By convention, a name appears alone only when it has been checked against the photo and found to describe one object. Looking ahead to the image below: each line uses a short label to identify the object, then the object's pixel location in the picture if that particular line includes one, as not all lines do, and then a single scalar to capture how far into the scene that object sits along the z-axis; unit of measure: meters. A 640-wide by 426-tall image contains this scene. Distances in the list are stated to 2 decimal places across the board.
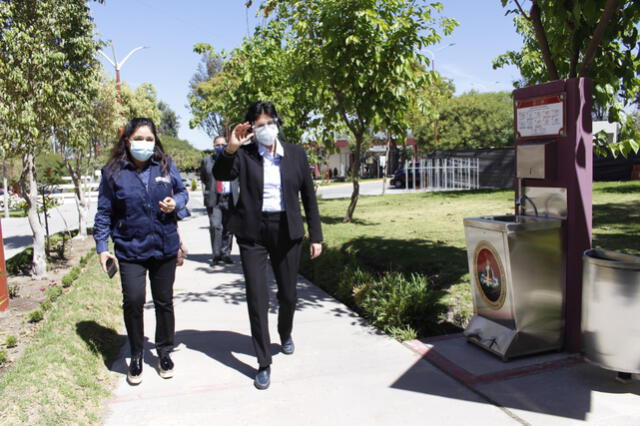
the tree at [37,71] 7.12
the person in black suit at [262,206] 4.21
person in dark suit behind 8.52
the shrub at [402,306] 5.25
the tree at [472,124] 48.53
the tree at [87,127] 8.94
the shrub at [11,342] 4.90
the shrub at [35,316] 5.71
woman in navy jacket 4.16
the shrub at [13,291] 6.98
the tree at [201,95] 15.28
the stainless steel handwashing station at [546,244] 4.17
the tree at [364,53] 10.23
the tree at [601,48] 4.62
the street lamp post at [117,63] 22.20
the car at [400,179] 34.59
